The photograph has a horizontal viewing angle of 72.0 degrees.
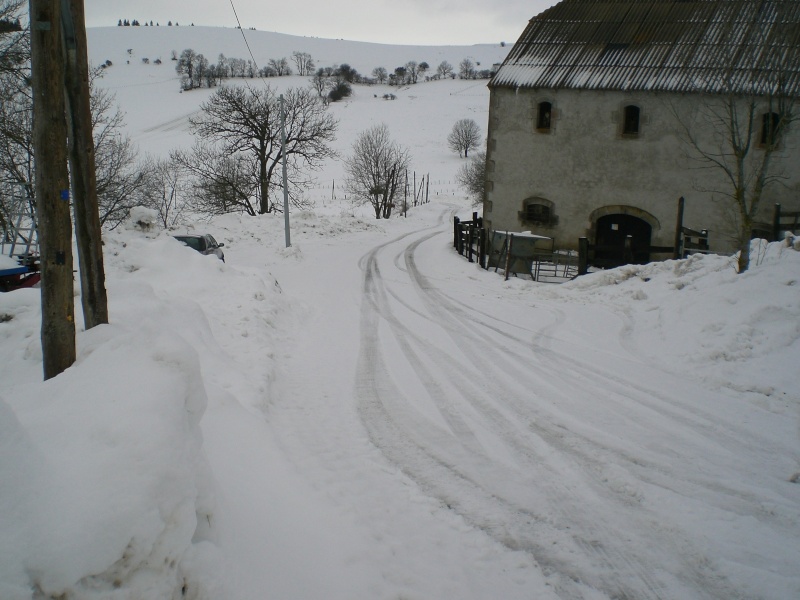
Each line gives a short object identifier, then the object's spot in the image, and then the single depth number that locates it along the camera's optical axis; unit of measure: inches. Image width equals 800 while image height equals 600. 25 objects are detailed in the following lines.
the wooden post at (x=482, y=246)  779.4
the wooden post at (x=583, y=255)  651.5
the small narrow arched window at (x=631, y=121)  839.1
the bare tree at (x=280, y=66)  4788.4
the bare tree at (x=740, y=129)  747.4
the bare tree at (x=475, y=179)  2370.8
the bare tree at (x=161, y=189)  1417.4
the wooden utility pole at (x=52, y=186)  175.8
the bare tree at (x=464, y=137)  3321.9
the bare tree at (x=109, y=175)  911.7
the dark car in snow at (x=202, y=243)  723.4
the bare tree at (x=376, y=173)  1953.7
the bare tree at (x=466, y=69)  5305.1
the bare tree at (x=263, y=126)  1322.6
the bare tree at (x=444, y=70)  5497.0
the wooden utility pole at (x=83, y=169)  203.3
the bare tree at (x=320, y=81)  4183.6
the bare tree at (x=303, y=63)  5044.3
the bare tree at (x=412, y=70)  5280.5
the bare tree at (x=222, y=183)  1340.7
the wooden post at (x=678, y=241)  650.0
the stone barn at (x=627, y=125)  791.7
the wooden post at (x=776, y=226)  653.9
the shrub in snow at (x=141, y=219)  775.1
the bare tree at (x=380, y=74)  5157.5
